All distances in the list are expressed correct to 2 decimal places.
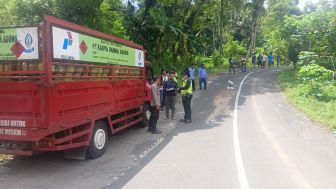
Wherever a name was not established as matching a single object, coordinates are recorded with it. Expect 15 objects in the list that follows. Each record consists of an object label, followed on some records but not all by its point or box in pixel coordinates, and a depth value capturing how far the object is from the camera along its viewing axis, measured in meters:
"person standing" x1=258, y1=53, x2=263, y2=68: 38.13
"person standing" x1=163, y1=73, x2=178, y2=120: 14.13
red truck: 7.24
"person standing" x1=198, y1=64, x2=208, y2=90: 21.41
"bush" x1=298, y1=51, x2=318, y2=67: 21.25
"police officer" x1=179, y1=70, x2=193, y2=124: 13.73
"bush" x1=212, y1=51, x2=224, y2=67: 38.88
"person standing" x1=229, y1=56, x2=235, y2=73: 31.06
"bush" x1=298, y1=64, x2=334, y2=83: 18.17
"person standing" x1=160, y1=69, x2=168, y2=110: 15.38
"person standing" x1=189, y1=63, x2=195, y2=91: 20.11
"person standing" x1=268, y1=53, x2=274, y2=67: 39.75
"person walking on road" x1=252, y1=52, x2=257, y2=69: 39.07
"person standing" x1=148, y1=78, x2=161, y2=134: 11.90
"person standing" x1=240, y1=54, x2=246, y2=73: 32.50
